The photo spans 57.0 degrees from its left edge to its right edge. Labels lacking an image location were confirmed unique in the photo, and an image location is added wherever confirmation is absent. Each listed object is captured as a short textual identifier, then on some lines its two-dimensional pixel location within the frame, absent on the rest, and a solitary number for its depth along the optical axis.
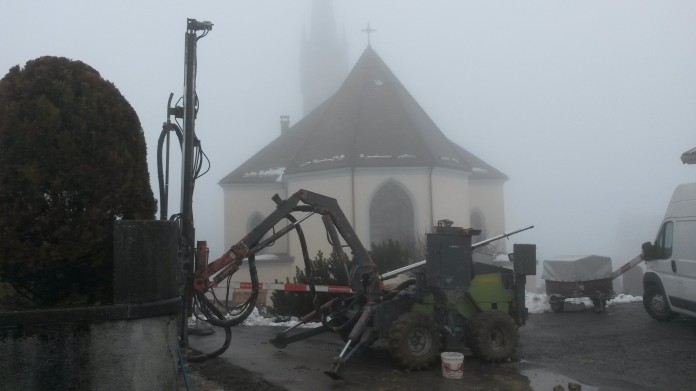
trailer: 14.27
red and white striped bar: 10.45
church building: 24.39
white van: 11.24
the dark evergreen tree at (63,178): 4.75
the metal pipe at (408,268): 9.71
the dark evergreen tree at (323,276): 13.34
